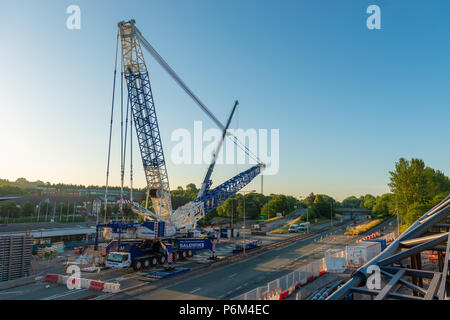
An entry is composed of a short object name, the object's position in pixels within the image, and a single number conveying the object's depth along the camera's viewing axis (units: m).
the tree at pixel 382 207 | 114.31
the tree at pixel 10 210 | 89.06
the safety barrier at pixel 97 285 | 24.77
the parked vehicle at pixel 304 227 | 74.99
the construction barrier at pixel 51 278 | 27.69
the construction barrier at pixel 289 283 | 19.66
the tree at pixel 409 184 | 63.85
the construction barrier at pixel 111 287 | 23.94
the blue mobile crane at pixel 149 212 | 34.94
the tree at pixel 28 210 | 96.31
